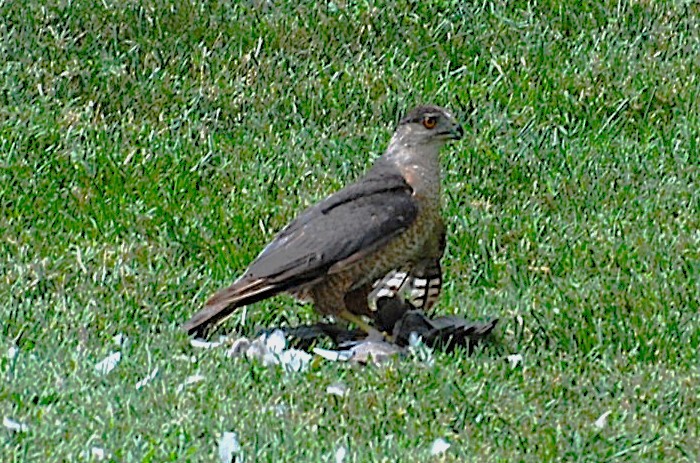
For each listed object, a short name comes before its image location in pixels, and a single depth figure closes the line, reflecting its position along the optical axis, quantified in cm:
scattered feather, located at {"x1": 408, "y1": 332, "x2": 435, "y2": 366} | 1330
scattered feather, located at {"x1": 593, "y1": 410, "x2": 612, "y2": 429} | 1207
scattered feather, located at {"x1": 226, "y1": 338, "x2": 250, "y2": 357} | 1378
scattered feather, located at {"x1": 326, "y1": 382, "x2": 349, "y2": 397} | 1260
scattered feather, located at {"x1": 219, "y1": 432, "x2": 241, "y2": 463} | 1112
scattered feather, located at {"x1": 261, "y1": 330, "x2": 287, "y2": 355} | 1400
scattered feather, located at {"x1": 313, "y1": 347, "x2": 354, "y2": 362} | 1380
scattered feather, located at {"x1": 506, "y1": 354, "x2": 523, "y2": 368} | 1361
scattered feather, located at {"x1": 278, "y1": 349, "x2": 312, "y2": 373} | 1330
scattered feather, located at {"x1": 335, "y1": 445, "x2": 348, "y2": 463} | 1117
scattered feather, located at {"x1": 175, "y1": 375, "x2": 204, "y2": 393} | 1256
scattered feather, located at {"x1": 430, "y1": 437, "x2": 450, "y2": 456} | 1150
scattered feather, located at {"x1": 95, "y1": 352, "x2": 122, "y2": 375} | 1304
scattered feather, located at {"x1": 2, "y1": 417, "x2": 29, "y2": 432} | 1146
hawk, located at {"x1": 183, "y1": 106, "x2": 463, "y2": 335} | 1439
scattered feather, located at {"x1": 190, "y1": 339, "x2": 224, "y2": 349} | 1403
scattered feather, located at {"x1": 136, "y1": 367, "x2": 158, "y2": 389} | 1263
